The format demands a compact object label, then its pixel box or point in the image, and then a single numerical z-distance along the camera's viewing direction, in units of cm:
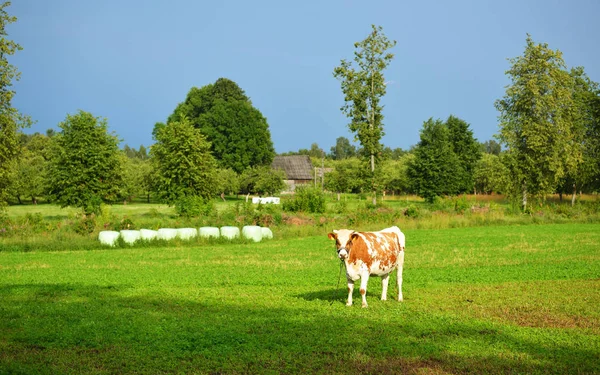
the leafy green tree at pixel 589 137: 6556
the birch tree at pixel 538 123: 5634
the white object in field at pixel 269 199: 6818
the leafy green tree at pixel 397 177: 10602
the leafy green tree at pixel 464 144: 9700
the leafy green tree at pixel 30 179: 8081
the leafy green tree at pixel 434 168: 7944
